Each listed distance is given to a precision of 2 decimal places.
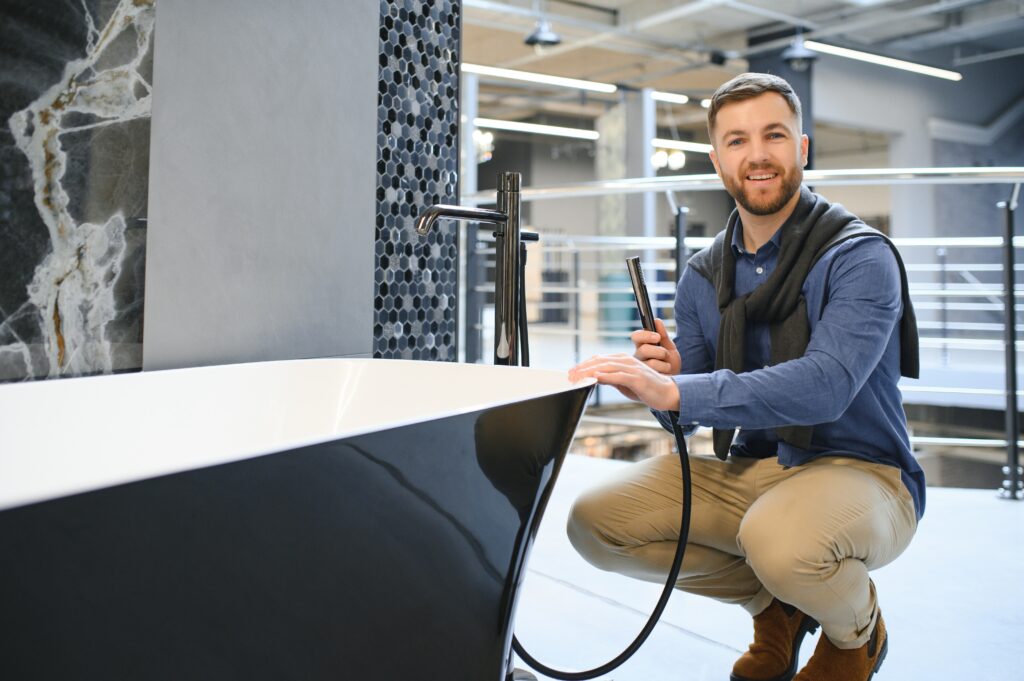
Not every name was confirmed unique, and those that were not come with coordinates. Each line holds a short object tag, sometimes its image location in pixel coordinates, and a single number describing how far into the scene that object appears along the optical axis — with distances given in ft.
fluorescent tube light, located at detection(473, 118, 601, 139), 36.60
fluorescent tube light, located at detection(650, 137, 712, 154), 40.57
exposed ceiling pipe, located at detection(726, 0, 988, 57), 25.68
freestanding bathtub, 2.05
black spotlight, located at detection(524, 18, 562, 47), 21.97
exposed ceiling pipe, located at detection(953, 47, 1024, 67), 31.45
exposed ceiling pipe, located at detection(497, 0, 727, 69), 25.95
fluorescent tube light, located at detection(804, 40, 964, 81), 29.43
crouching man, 4.15
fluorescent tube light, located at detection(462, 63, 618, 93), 27.04
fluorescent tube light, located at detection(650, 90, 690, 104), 35.87
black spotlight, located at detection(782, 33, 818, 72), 25.63
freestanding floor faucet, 4.88
